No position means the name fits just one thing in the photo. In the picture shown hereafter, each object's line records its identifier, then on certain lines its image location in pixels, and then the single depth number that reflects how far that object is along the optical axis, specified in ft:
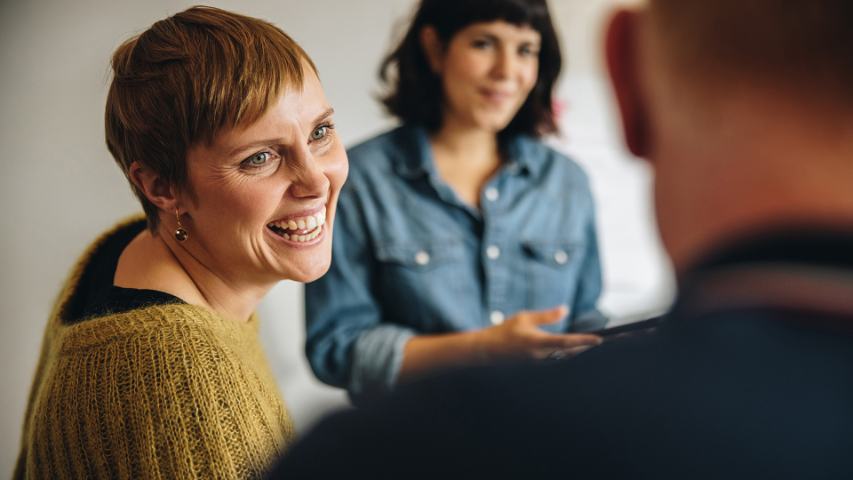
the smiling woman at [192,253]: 2.37
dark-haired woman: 4.08
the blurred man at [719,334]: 1.00
